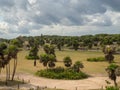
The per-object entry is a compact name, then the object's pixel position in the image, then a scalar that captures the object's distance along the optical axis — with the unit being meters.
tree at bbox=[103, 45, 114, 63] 54.77
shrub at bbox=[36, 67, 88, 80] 44.21
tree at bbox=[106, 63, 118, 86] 34.38
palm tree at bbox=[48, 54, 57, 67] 48.29
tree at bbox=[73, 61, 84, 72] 47.80
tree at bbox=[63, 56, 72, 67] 51.67
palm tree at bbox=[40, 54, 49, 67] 48.50
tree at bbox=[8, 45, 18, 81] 38.14
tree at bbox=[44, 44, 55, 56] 58.82
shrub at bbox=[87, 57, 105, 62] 65.59
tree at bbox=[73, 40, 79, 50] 94.83
